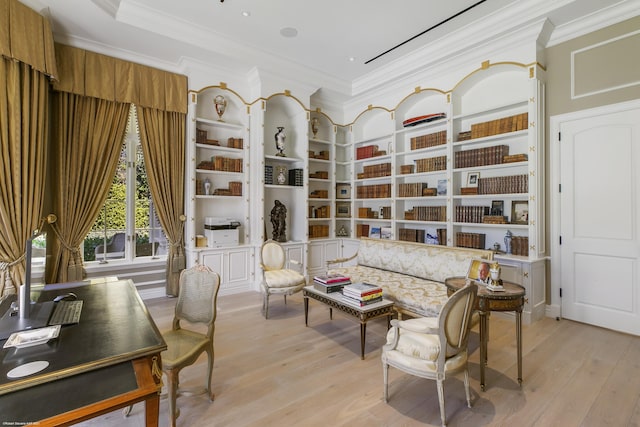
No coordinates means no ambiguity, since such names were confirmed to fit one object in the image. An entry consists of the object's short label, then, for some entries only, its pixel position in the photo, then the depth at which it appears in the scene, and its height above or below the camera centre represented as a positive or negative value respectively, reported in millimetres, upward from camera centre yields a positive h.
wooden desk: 981 -597
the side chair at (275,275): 3902 -820
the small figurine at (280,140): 5398 +1289
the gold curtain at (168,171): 4324 +624
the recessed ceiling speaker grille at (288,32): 4059 +2433
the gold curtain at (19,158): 2979 +585
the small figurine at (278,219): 5285 -94
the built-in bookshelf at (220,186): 4609 +448
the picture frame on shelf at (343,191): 6250 +454
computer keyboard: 1569 -535
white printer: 4676 -268
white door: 3227 -70
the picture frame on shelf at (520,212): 3887 +4
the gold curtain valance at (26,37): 2836 +1733
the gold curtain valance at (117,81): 3762 +1789
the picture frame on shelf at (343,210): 6227 +67
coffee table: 2781 -904
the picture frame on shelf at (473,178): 4344 +482
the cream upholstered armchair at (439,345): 1900 -886
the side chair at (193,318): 1933 -773
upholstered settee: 3141 -748
